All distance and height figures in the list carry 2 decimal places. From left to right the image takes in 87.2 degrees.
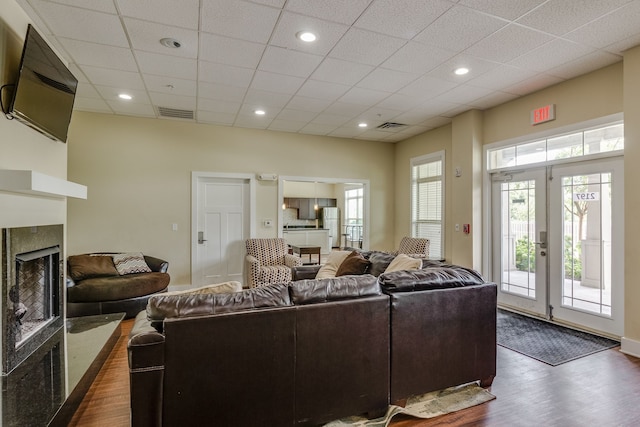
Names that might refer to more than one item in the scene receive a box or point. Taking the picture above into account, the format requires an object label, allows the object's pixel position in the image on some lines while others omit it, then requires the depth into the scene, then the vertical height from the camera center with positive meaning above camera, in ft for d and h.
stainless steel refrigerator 32.07 -0.48
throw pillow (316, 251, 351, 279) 13.67 -2.03
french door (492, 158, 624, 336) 11.87 -1.03
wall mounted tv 7.64 +3.22
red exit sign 13.53 +4.21
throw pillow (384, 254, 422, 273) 10.07 -1.50
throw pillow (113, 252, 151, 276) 15.52 -2.25
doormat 10.53 -4.33
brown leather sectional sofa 5.83 -2.64
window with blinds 20.04 +1.01
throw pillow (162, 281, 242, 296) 7.07 -1.58
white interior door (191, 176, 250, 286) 19.24 -0.73
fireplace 7.95 -2.11
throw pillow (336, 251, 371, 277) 12.47 -1.88
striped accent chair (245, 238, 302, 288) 17.46 -2.53
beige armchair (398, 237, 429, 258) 18.86 -1.77
